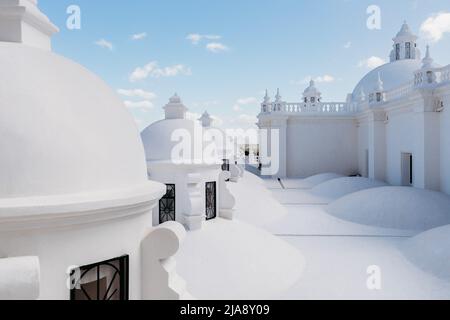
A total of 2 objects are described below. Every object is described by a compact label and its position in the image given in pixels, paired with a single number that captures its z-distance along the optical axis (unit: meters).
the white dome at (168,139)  8.75
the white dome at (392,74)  28.00
